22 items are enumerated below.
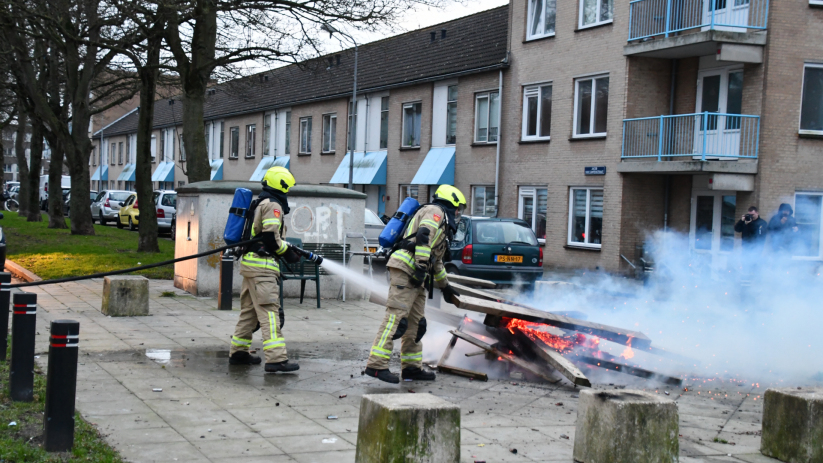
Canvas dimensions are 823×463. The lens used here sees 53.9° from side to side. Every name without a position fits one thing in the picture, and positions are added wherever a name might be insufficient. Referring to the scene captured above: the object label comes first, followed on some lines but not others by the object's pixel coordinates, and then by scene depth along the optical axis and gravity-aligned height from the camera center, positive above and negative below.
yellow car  34.06 -1.33
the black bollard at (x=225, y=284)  11.62 -1.41
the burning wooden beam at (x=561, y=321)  7.56 -1.15
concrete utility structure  12.62 -0.54
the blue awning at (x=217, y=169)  47.90 +1.00
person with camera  15.87 -0.42
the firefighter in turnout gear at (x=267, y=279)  7.56 -0.87
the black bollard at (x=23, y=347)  6.02 -1.26
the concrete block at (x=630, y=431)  5.05 -1.44
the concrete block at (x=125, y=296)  10.62 -1.51
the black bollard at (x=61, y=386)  4.94 -1.28
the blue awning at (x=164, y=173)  54.88 +0.75
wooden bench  12.22 -1.22
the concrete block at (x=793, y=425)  5.42 -1.48
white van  53.68 -0.51
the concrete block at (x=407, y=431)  4.68 -1.39
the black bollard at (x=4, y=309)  7.45 -1.22
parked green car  16.08 -1.13
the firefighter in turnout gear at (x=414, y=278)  7.33 -0.78
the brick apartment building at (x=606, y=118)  20.11 +2.49
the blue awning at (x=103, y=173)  69.24 +0.71
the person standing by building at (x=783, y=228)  13.63 -0.37
